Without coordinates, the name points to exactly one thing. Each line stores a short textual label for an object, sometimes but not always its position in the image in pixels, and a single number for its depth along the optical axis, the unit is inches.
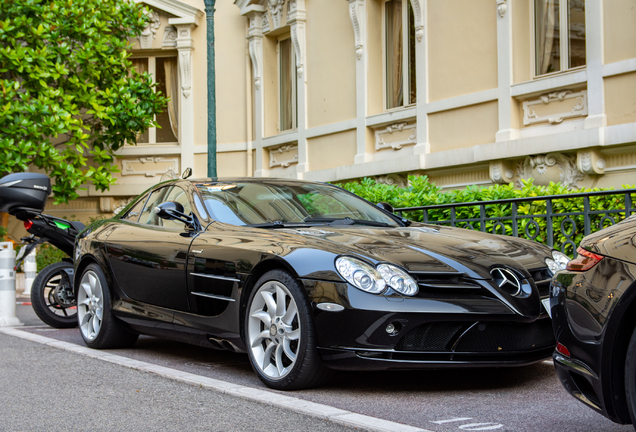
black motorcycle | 339.9
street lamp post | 507.8
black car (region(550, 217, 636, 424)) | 121.5
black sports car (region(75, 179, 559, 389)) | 176.6
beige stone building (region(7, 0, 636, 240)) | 416.5
